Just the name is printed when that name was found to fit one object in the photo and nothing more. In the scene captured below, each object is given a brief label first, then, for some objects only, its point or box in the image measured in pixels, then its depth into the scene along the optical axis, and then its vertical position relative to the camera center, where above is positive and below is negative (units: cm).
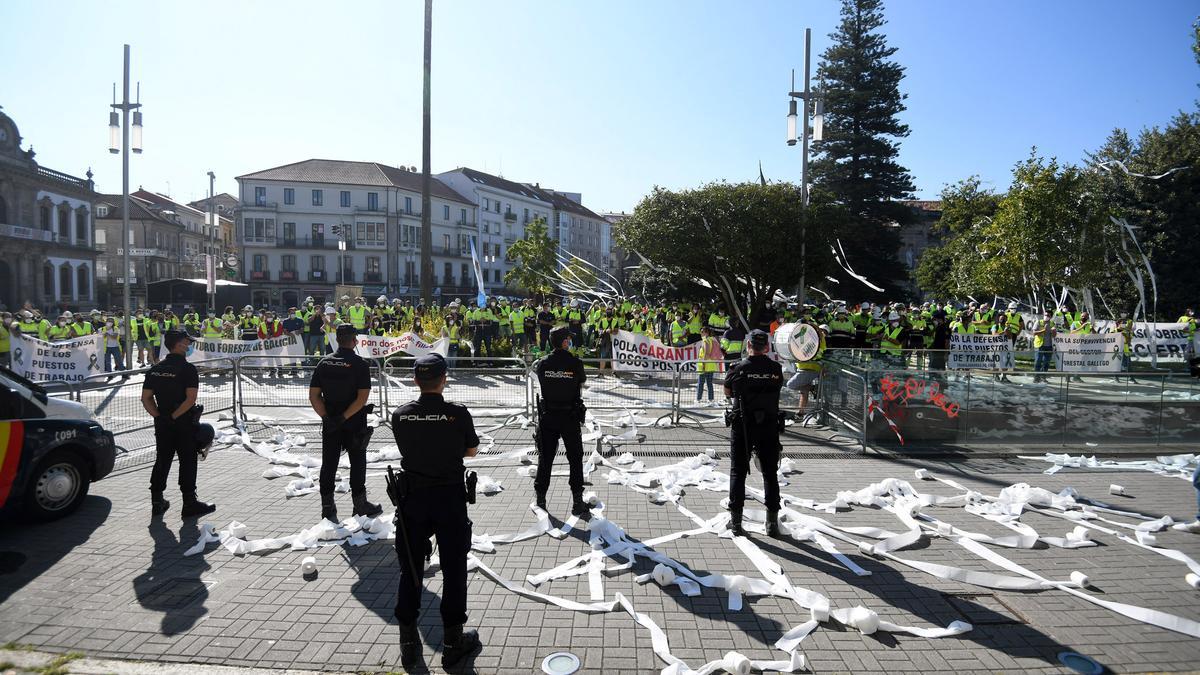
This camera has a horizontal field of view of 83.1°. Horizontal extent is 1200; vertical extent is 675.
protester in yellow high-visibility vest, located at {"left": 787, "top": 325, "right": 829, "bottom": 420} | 1134 -98
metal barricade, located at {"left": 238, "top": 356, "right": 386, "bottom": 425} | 1167 -158
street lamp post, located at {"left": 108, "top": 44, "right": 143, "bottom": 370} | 1642 +414
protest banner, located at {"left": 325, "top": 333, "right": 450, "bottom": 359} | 1497 -74
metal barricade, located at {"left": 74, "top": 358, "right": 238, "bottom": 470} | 944 -171
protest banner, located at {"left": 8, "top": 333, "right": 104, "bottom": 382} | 1335 -102
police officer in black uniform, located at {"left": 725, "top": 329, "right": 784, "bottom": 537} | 621 -101
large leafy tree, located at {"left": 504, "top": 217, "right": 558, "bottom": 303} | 5453 +471
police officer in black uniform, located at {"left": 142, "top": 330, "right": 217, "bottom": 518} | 655 -105
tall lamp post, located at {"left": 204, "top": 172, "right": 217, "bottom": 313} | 2040 +116
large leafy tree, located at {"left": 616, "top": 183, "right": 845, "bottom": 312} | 2178 +277
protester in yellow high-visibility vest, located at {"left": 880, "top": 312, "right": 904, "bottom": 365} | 1648 -39
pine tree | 4012 +1101
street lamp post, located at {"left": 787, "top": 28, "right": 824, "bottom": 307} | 1659 +501
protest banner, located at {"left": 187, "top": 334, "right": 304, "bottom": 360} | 1534 -86
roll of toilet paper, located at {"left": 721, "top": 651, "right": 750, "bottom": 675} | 383 -198
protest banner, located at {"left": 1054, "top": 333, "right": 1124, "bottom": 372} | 1588 -65
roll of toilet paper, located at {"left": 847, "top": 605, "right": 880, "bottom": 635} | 439 -197
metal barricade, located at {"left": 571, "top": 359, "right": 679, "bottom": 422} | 1213 -149
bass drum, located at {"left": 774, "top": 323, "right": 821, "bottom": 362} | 1102 -38
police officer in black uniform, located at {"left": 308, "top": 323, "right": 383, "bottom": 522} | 650 -94
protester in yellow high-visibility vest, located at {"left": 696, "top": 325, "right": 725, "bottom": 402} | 1245 -79
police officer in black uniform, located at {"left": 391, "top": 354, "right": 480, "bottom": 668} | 401 -121
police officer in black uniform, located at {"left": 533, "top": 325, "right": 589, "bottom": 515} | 666 -89
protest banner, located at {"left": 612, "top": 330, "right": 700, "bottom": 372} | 1268 -72
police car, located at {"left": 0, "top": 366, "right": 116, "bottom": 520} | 602 -137
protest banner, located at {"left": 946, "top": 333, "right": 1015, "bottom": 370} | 1538 -72
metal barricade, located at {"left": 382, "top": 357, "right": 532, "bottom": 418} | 1211 -155
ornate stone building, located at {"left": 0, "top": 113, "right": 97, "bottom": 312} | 4888 +570
